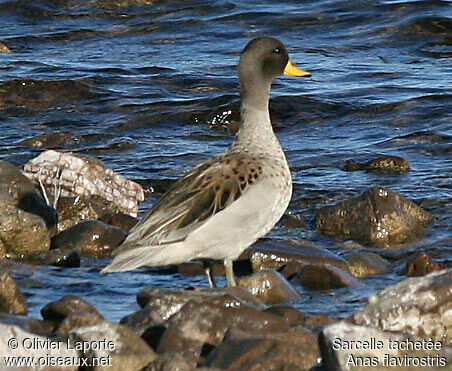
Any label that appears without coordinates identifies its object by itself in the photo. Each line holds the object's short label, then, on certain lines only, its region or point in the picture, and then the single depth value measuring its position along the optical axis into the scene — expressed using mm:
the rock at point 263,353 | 11437
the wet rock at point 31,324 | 13148
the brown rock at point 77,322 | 12773
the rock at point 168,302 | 13258
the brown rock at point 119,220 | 18828
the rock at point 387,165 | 22859
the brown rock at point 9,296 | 14383
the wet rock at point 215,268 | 16609
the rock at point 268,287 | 15055
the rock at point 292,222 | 19797
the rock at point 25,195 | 18078
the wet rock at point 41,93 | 28984
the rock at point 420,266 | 16422
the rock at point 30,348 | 11328
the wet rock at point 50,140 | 24922
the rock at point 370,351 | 11094
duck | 14219
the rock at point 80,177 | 19859
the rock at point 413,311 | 12648
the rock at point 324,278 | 15680
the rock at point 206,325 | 12367
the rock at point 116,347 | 11703
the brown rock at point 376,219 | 18891
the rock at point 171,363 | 11078
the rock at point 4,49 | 34031
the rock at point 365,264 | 16703
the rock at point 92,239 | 17516
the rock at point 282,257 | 16656
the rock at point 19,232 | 17203
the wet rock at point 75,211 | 19028
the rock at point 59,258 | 16891
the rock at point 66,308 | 13578
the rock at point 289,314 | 13508
